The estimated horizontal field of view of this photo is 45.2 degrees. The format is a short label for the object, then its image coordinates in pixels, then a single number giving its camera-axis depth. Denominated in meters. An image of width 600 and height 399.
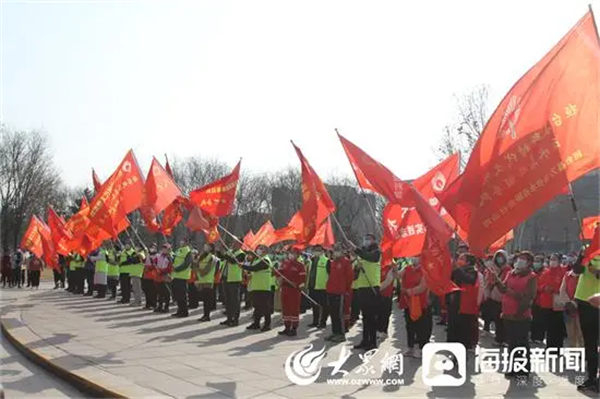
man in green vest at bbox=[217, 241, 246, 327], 16.88
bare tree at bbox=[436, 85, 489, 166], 36.55
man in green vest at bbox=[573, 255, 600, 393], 9.69
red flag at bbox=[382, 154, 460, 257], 12.68
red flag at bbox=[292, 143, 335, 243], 13.91
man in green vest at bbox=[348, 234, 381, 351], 12.88
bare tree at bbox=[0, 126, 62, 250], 61.97
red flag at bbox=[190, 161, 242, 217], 16.48
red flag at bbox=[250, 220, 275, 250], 22.33
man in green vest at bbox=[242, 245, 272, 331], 15.78
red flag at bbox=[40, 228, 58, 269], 29.98
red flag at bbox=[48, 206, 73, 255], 27.02
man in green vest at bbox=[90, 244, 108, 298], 25.56
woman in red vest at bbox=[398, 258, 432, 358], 11.98
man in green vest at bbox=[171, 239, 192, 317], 19.02
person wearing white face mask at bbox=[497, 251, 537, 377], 10.22
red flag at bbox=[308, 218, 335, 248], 18.64
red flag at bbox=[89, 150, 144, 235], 17.94
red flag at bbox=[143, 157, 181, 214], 17.97
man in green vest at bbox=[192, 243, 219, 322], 18.12
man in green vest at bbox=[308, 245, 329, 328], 17.53
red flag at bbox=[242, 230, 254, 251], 24.31
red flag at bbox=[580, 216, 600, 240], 13.41
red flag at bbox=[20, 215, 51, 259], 30.47
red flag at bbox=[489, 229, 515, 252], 15.17
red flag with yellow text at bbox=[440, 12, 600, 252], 8.58
